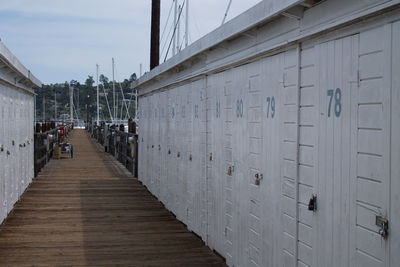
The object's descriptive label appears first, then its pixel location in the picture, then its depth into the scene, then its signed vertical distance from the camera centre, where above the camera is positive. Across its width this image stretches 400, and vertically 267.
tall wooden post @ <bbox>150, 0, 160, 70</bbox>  17.08 +2.78
